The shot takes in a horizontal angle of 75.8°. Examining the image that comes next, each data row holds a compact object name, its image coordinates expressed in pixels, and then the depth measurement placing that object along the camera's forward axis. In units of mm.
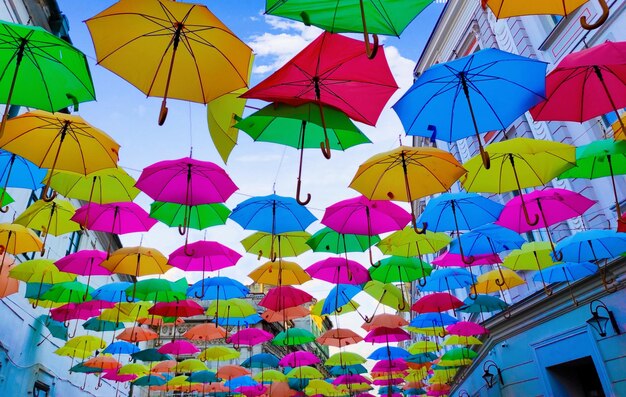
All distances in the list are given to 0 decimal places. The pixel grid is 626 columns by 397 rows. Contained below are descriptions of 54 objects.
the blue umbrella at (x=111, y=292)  10742
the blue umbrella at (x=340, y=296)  11359
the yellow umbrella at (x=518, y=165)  5961
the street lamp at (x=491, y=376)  13445
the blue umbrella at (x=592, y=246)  7433
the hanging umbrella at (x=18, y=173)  7023
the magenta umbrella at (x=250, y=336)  13875
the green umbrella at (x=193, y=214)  8422
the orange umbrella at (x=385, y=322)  12438
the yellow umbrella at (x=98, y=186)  7172
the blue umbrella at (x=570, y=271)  8805
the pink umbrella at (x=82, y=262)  9133
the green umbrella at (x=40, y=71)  4281
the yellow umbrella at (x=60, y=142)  5629
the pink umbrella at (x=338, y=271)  9883
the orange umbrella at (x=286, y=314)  12066
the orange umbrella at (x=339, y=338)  14195
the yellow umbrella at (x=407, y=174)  6191
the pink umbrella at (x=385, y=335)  12727
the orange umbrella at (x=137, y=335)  14336
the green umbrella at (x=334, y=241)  9329
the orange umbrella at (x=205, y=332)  13617
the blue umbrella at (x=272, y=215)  8391
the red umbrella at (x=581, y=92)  4859
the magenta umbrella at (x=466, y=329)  12359
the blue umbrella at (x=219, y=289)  10781
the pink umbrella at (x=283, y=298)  10703
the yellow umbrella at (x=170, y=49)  4402
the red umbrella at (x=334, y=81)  4645
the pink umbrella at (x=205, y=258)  9039
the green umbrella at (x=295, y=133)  5531
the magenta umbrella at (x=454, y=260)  9523
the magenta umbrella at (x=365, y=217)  7809
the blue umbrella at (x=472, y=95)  4730
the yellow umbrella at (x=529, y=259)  8938
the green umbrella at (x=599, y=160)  5738
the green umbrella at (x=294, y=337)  14555
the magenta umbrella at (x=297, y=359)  16016
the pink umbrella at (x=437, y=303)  10789
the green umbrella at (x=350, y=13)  4137
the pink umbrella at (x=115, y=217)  8336
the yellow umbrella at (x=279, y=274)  10172
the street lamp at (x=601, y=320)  8539
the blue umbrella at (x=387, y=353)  15352
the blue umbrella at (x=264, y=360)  16594
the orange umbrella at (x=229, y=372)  16828
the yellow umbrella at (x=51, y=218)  8102
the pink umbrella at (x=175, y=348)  14305
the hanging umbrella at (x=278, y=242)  9938
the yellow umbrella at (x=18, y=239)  7996
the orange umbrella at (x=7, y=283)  9430
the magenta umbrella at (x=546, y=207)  7230
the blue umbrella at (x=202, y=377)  17000
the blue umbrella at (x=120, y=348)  14172
